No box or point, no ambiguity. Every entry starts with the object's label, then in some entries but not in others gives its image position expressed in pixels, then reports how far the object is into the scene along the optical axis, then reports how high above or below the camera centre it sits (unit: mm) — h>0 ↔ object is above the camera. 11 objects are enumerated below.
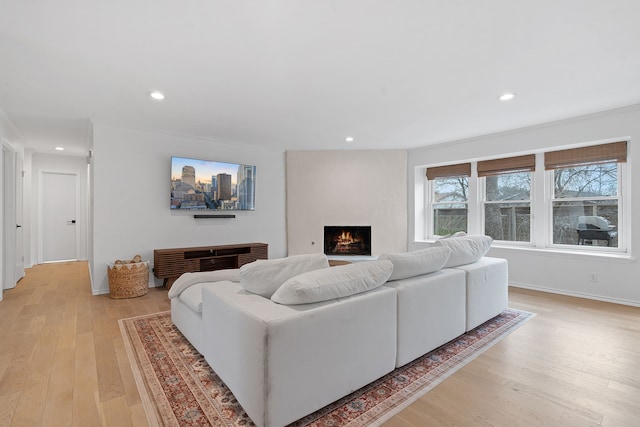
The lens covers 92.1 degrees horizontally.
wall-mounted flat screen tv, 4578 +457
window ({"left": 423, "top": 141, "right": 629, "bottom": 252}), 3850 +216
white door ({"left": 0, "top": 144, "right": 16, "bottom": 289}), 4094 -54
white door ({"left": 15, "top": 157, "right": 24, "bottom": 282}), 4768 -147
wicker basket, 3750 -800
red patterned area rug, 1578 -1040
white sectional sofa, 1426 -622
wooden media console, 4156 -647
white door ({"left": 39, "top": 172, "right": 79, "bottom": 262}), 6418 -41
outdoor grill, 3873 -206
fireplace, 5836 -500
